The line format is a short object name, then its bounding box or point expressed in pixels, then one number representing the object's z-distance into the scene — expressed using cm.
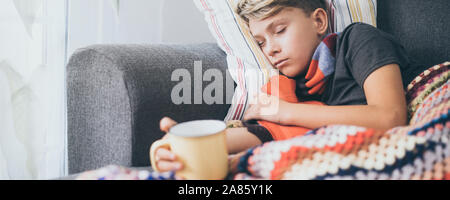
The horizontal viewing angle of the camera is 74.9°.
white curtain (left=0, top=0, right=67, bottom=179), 84
